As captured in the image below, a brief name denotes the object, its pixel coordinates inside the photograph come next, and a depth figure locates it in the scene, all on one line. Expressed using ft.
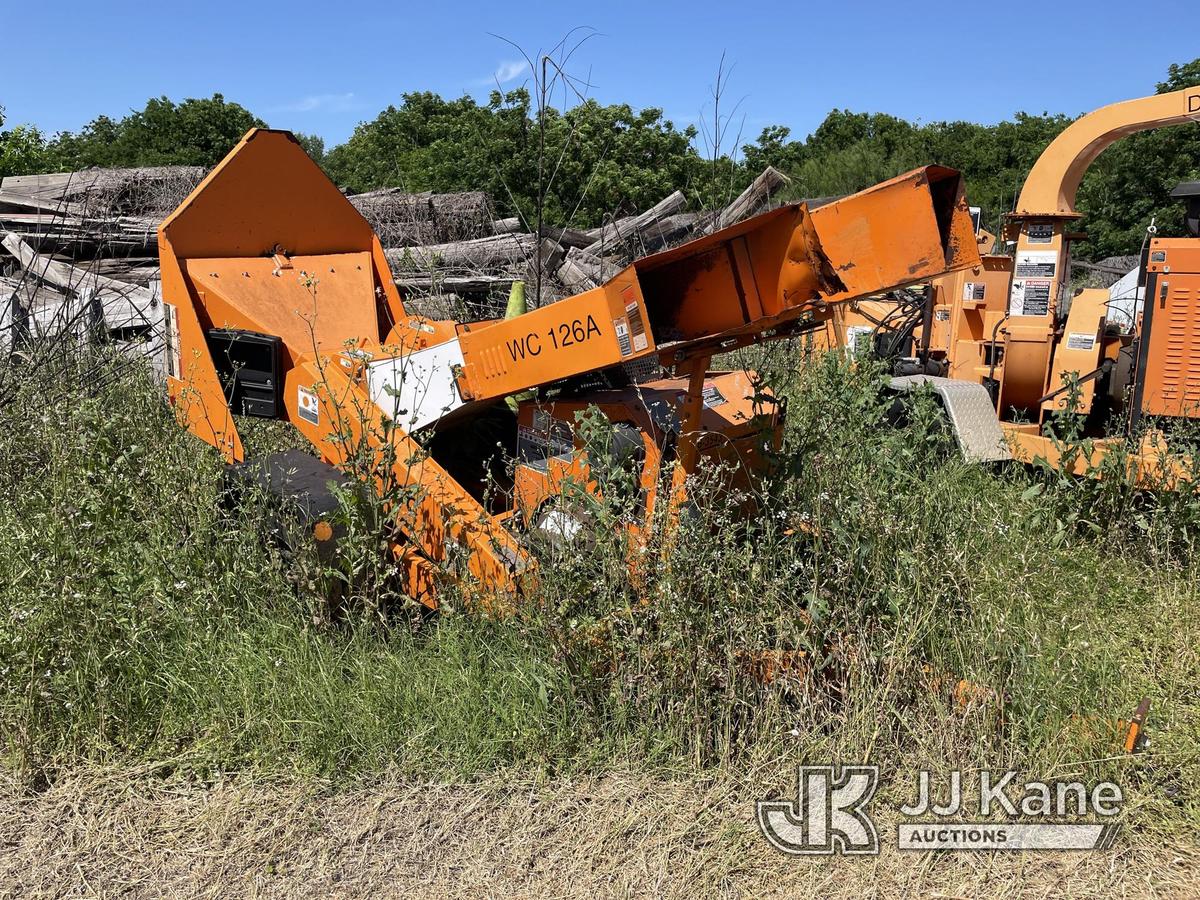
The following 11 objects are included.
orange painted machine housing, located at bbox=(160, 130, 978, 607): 10.30
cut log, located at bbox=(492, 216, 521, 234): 40.01
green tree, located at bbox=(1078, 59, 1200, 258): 85.66
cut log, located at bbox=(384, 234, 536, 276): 36.68
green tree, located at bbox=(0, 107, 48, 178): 63.82
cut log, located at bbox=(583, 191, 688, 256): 38.60
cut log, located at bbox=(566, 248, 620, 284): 36.29
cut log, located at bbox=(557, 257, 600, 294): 35.78
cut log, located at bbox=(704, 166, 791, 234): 35.26
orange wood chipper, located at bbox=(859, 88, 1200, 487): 17.43
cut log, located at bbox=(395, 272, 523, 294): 34.55
